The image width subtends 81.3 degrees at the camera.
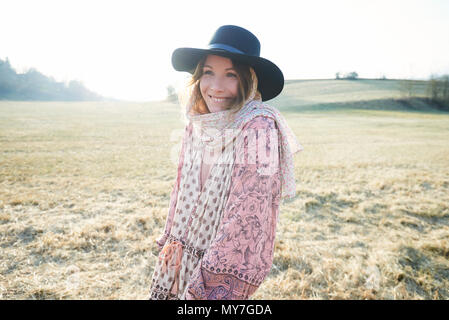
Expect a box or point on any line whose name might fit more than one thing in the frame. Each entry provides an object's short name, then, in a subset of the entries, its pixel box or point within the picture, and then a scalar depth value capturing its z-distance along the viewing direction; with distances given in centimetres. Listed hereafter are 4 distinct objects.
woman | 127
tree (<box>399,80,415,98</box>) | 4939
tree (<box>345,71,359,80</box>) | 7412
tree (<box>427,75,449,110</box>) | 4786
